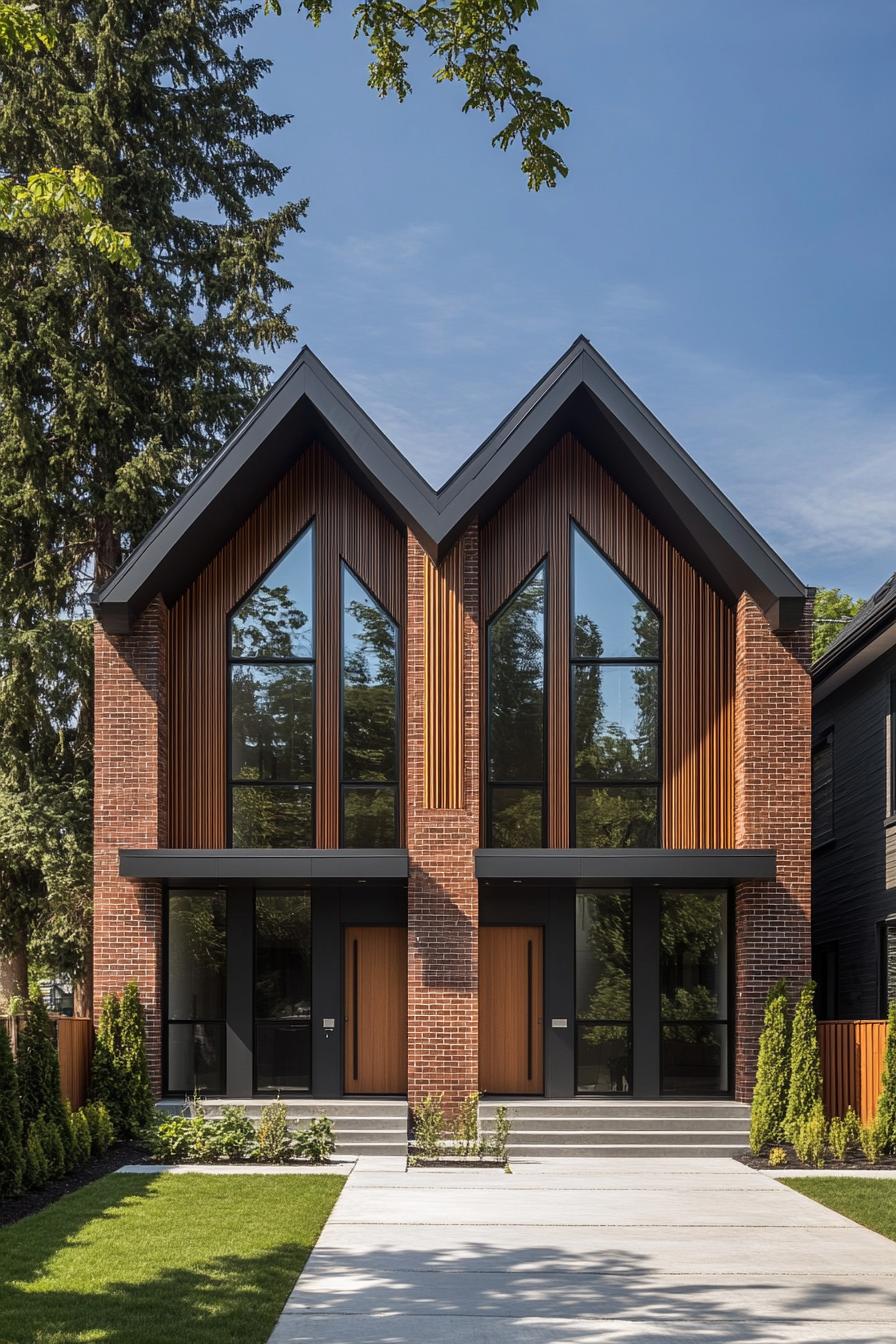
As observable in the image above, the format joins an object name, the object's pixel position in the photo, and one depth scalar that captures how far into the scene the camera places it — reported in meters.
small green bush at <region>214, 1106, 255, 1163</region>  15.48
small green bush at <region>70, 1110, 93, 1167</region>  14.68
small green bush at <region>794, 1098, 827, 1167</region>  15.70
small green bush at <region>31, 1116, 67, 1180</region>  13.88
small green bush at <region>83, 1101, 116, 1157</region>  15.57
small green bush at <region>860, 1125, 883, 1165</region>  15.81
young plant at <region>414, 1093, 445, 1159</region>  15.96
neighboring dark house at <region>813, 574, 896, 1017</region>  19.39
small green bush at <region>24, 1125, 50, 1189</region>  13.30
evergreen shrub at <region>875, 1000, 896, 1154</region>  15.91
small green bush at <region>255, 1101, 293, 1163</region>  15.55
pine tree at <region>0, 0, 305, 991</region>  23.67
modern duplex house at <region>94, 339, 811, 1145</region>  17.53
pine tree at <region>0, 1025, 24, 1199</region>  12.90
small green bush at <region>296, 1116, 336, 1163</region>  15.70
